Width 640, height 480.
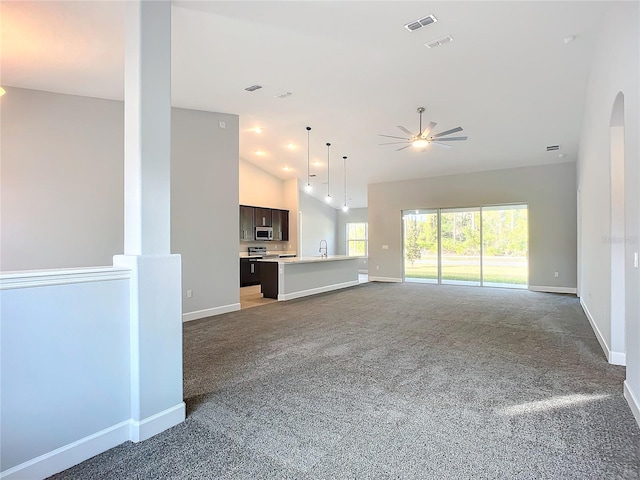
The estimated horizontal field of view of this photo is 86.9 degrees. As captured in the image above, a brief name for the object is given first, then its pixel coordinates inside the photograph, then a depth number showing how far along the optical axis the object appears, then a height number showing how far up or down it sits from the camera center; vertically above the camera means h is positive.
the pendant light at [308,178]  7.20 +1.99
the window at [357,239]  13.84 +0.09
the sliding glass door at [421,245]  9.88 -0.13
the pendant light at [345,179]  8.98 +1.95
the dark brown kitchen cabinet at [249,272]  9.70 -0.88
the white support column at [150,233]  2.20 +0.06
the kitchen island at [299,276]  7.27 -0.81
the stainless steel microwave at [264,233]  10.46 +0.27
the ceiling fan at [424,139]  5.40 +1.64
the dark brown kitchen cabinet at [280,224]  11.11 +0.58
